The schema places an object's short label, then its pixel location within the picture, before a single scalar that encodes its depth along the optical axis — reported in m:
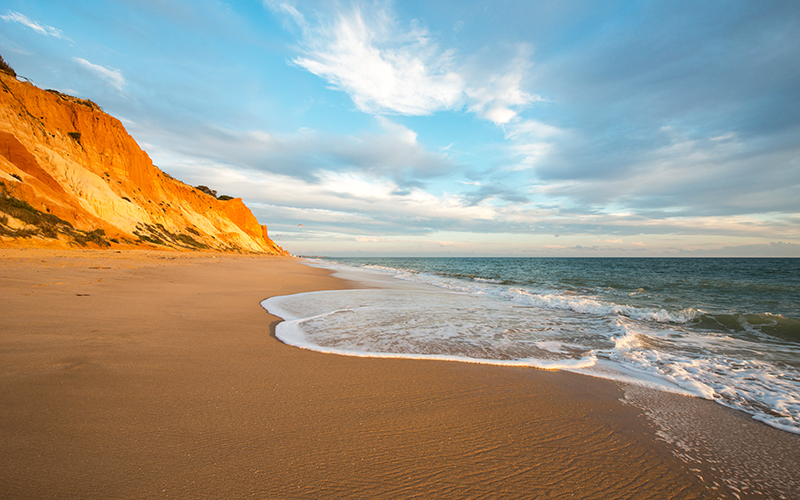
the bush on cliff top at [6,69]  24.59
